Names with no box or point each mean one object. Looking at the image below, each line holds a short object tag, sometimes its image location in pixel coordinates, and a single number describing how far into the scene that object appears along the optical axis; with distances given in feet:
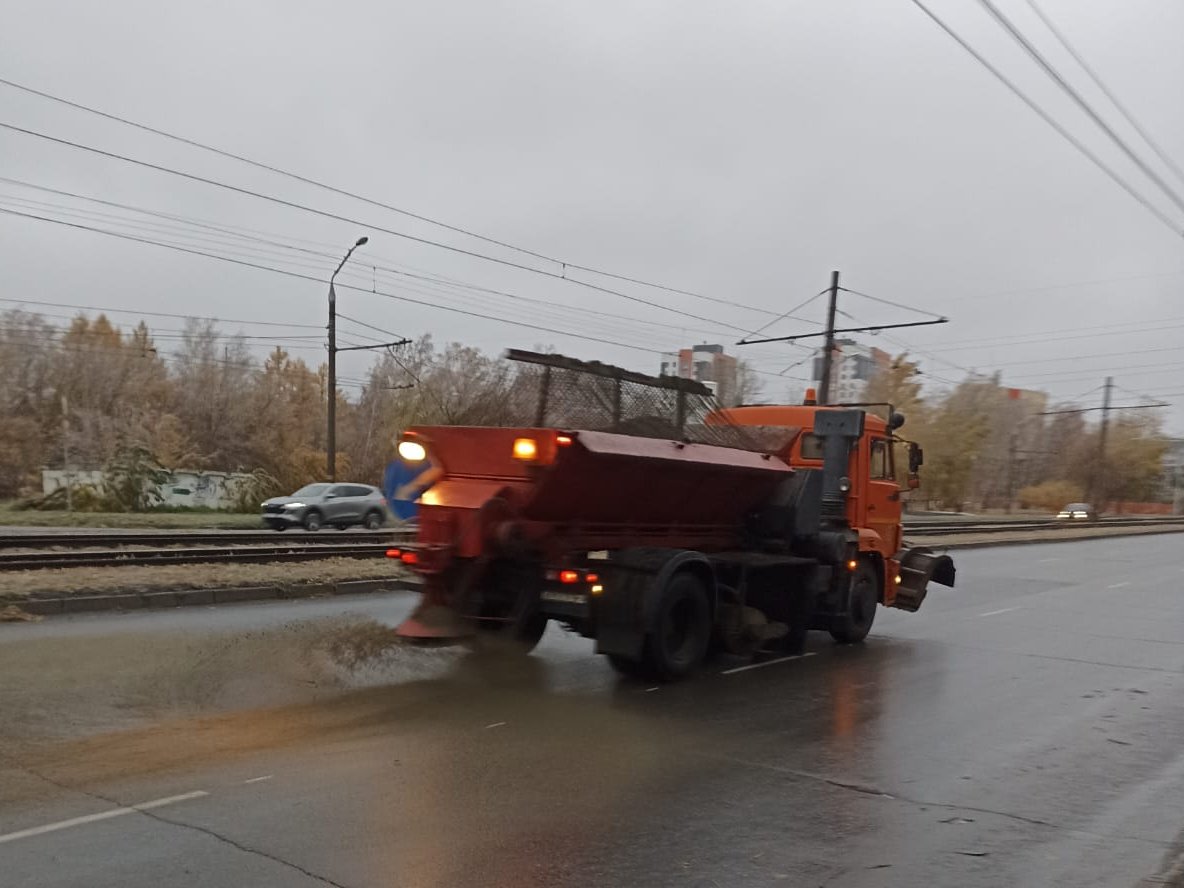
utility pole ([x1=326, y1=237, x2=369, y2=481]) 105.29
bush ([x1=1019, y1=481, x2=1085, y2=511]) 250.16
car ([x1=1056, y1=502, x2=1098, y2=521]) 195.15
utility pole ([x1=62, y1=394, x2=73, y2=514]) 144.56
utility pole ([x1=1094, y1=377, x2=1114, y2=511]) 210.38
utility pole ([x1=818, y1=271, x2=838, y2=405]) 92.17
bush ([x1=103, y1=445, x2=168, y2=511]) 116.67
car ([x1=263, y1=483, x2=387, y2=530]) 95.66
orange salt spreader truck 27.09
